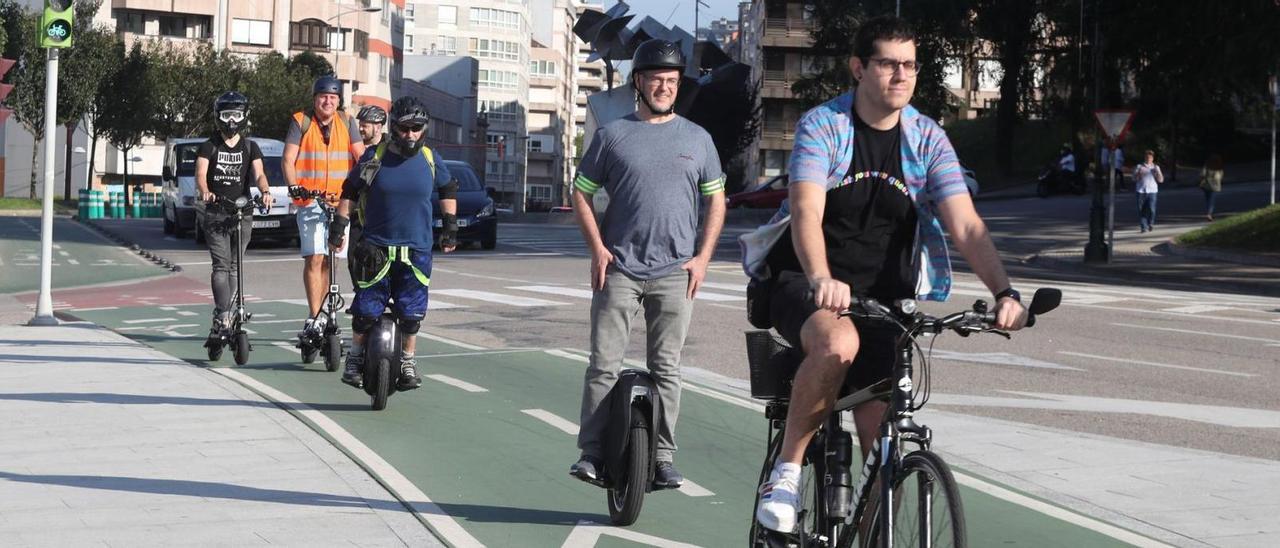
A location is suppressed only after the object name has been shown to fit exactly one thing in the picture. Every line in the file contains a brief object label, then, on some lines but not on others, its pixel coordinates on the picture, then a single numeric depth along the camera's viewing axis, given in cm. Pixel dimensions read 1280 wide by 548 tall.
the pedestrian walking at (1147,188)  3703
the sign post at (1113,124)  2948
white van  3103
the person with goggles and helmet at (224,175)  1159
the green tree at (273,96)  7925
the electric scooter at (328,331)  1110
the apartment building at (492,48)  15062
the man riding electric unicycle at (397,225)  926
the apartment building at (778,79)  10088
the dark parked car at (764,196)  5784
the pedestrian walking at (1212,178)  4044
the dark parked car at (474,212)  3178
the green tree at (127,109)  7019
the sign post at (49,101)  1452
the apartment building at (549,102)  17050
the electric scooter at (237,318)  1159
